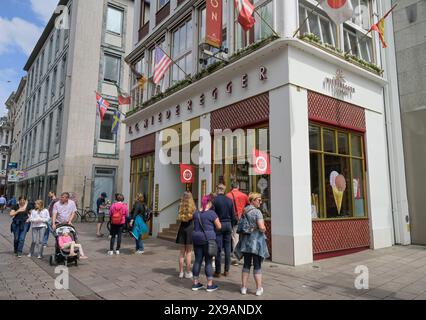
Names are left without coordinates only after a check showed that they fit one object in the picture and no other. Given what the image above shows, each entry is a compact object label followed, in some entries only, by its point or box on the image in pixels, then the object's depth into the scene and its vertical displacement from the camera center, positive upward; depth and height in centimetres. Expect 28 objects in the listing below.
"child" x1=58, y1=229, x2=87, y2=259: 788 -95
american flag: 1248 +533
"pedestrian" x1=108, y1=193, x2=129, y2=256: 960 -42
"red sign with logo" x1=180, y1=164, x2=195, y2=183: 1177 +112
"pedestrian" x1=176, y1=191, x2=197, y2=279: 684 -55
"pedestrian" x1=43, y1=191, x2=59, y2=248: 955 -83
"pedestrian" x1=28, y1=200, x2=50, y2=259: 922 -54
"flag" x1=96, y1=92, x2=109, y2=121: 1723 +520
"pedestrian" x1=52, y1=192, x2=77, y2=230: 881 -20
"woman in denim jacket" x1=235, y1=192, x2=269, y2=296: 549 -68
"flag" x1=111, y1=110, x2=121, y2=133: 1806 +456
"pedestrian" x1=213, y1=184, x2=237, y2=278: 727 -35
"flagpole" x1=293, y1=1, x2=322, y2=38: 878 +471
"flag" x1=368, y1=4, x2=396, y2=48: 1037 +579
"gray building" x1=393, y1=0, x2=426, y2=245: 1114 +385
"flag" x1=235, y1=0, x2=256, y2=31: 902 +530
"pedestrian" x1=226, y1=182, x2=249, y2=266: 824 +11
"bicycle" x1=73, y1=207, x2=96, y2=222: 2188 -76
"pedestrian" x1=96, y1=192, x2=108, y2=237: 1415 -28
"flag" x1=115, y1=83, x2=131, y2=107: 1694 +545
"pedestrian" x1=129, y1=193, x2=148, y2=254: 977 -54
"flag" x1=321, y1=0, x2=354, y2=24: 813 +493
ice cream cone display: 979 +57
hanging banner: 1061 +601
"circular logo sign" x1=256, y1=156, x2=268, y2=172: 852 +108
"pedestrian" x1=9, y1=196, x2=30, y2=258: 958 -61
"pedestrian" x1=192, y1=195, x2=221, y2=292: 595 -63
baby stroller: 788 -119
